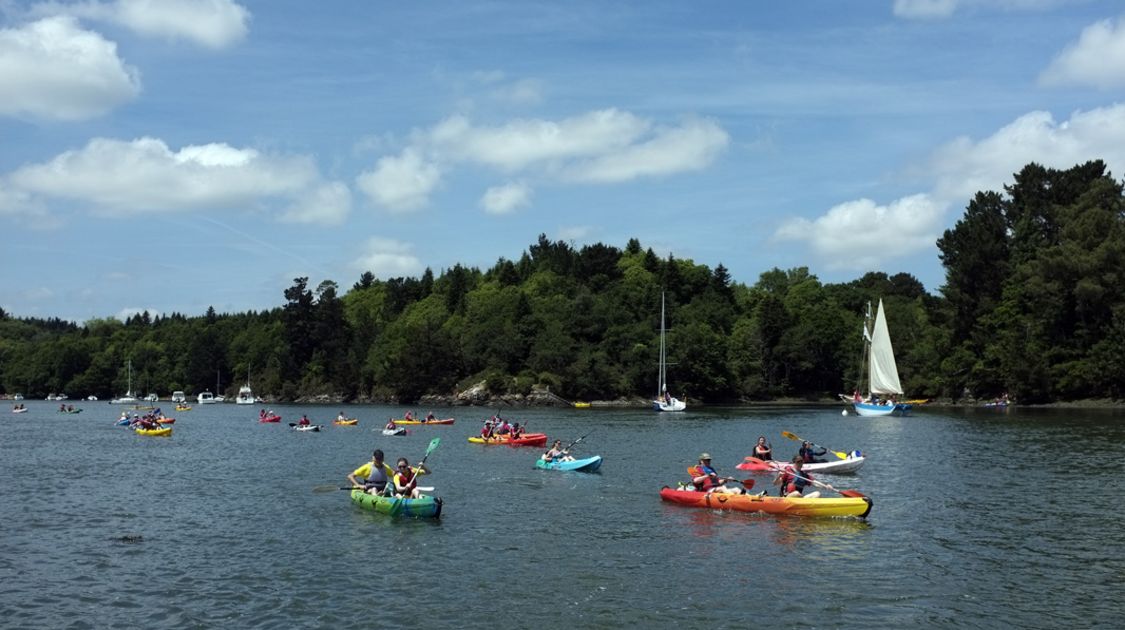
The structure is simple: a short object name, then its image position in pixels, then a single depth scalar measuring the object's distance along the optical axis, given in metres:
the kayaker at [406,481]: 30.75
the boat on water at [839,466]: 43.94
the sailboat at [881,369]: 104.44
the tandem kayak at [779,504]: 30.19
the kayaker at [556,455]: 46.12
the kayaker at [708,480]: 33.41
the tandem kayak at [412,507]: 30.02
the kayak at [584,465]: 44.72
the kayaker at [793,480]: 32.12
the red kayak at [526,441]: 61.94
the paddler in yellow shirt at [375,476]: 32.34
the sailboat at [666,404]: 119.00
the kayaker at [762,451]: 45.91
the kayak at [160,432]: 73.69
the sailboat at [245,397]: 171.35
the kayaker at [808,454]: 44.44
